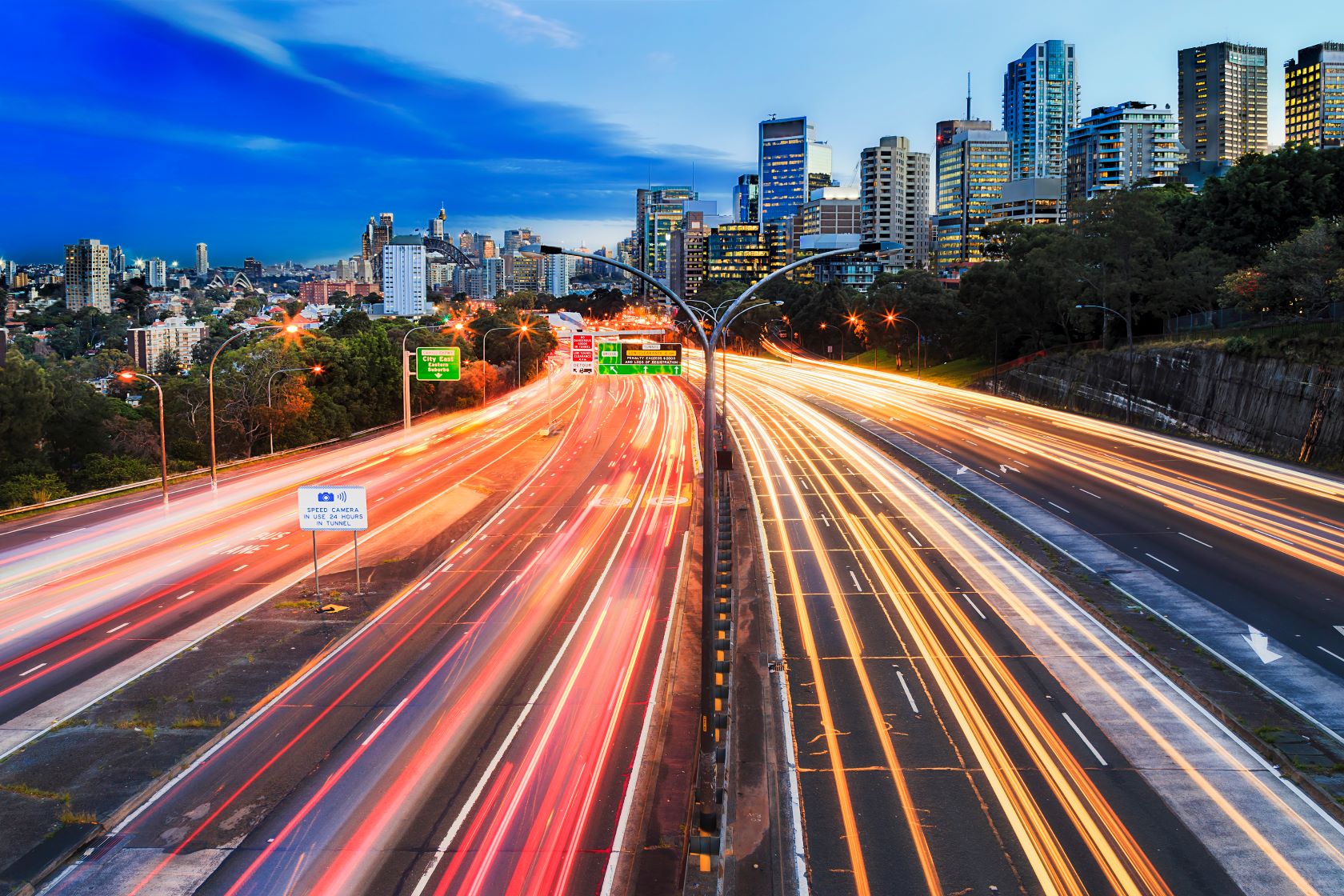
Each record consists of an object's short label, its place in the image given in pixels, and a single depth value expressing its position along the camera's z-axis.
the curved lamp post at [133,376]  44.69
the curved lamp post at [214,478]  50.60
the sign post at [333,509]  32.41
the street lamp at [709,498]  18.20
